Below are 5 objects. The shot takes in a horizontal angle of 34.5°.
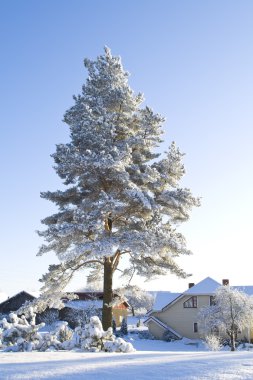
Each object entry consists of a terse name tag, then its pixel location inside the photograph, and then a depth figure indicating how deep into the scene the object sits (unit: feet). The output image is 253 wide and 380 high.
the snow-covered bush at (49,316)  168.86
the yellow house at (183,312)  159.63
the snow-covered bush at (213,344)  108.49
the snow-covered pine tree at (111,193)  63.46
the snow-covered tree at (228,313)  134.75
